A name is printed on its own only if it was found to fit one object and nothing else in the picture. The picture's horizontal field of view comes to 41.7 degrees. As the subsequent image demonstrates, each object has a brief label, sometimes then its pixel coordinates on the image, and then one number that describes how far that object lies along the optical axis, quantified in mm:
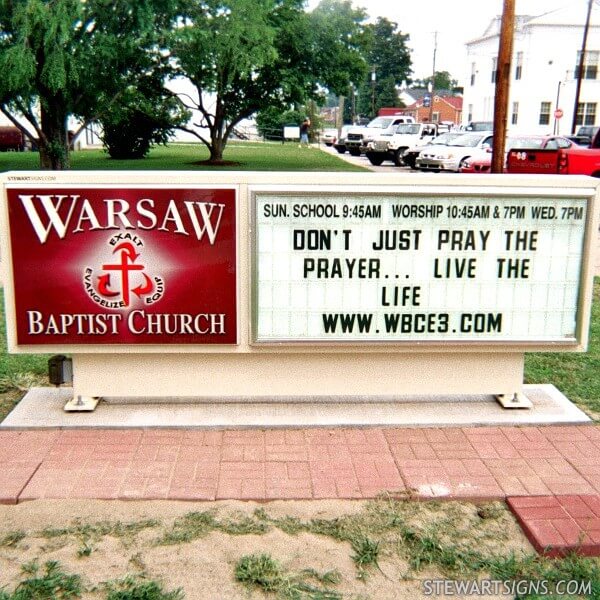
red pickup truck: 18703
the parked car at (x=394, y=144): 33031
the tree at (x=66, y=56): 19172
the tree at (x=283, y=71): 30516
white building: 50062
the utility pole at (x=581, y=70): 41784
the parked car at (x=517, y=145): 22938
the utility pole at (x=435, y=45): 74950
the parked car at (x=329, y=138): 53538
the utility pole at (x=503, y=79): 14992
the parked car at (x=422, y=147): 28172
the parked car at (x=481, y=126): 34969
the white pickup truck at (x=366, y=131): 40531
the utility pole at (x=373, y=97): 90112
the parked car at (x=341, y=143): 45219
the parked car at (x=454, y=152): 25772
